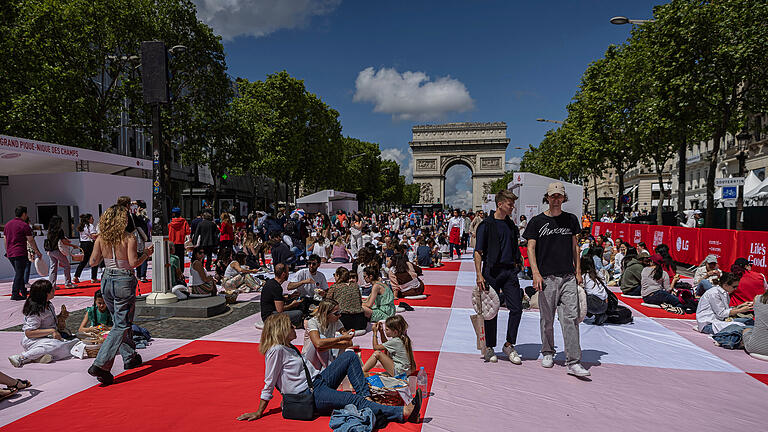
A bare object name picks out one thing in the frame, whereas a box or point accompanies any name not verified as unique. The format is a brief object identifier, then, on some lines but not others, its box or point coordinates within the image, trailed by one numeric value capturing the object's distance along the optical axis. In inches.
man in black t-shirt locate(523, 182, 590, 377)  207.5
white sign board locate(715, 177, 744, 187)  666.2
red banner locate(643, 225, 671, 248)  687.1
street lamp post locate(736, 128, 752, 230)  677.9
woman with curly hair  200.2
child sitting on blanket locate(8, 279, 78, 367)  225.8
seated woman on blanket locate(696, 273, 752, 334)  284.2
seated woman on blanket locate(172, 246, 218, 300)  361.9
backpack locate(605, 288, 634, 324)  317.1
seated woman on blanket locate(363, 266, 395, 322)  293.6
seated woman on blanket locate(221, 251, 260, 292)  410.3
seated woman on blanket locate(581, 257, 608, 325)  314.3
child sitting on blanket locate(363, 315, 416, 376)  182.9
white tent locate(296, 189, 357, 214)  1373.0
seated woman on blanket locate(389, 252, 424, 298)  399.6
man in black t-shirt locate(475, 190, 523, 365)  220.2
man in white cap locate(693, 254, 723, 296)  358.3
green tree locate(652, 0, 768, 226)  634.8
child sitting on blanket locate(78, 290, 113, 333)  256.1
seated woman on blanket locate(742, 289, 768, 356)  236.2
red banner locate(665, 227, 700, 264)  606.5
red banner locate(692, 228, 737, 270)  522.3
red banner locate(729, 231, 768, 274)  467.2
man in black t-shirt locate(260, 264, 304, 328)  267.4
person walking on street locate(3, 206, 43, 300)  389.1
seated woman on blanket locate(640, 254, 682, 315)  373.7
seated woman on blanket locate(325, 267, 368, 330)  279.3
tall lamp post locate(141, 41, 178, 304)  323.3
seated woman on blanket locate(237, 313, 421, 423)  160.2
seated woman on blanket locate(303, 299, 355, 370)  187.8
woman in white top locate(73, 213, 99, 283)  513.3
